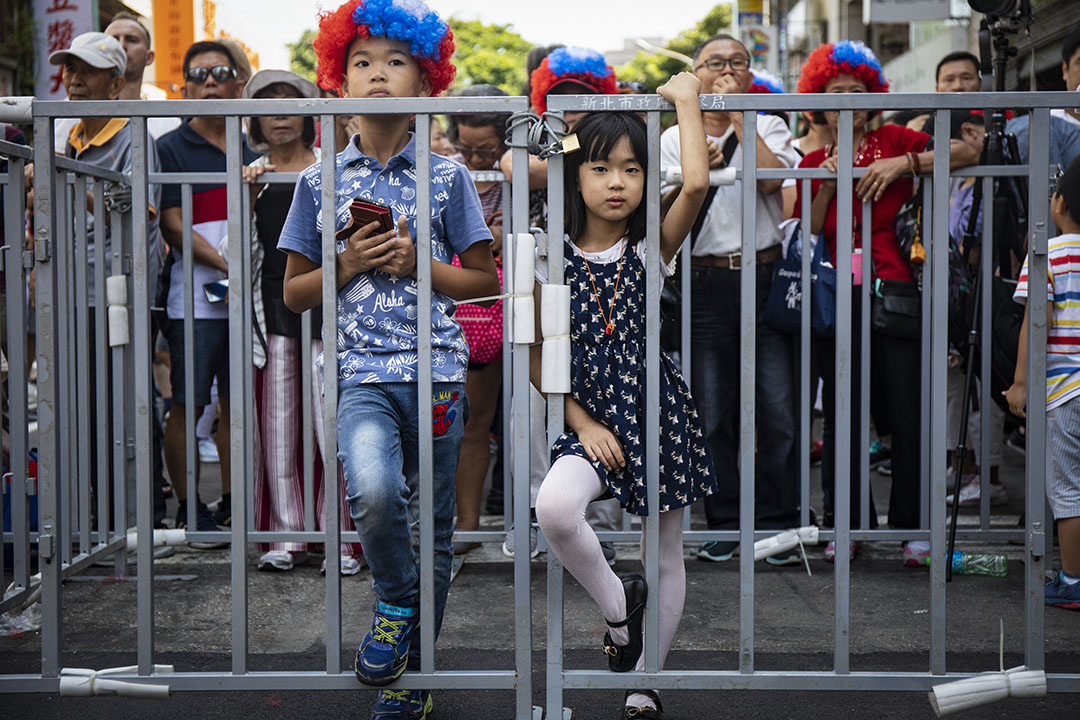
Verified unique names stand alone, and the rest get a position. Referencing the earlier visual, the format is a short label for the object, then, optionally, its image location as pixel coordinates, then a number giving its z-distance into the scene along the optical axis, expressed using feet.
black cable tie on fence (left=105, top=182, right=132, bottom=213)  15.21
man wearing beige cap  17.02
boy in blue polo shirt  9.86
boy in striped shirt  13.85
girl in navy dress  9.81
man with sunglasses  17.72
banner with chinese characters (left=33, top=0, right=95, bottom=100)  42.47
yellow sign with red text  52.54
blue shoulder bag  16.20
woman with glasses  16.81
